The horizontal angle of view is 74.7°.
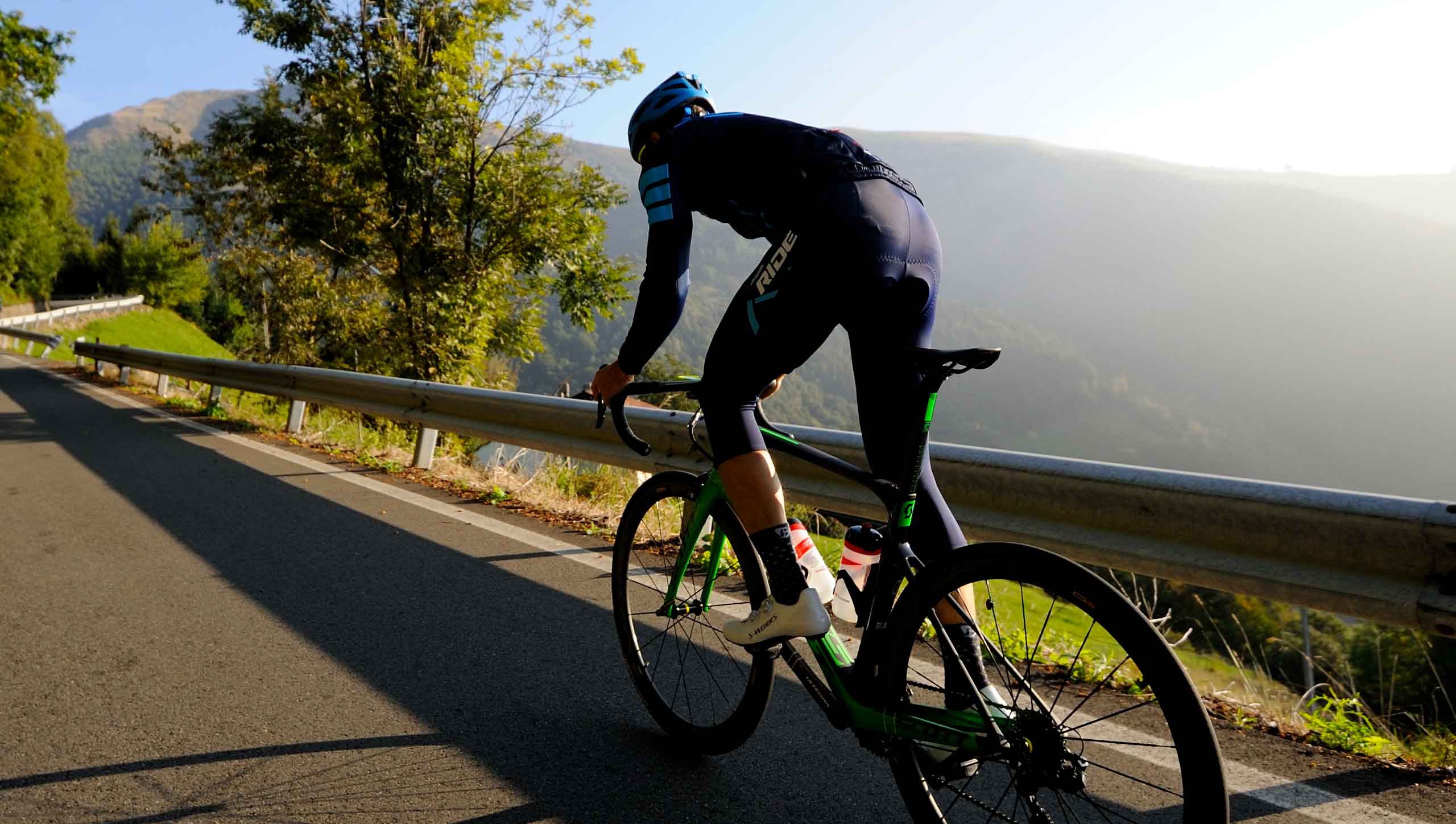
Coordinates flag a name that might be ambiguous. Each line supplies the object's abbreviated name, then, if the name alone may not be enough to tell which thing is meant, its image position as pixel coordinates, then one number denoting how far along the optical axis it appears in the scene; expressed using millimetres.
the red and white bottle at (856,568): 2221
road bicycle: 1739
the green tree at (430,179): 18844
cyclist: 2242
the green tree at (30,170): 30281
